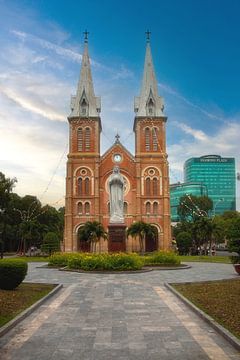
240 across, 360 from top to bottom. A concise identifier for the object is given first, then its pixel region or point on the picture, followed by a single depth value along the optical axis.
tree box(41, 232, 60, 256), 51.88
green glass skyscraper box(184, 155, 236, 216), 170.38
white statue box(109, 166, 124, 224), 40.59
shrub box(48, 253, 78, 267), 28.83
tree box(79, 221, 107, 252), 47.95
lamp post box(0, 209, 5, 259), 57.69
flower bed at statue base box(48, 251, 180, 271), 24.16
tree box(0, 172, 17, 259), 45.88
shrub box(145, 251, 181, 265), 28.72
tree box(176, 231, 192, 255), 59.50
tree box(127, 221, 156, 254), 50.25
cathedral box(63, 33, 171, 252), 62.38
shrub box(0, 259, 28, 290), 14.90
